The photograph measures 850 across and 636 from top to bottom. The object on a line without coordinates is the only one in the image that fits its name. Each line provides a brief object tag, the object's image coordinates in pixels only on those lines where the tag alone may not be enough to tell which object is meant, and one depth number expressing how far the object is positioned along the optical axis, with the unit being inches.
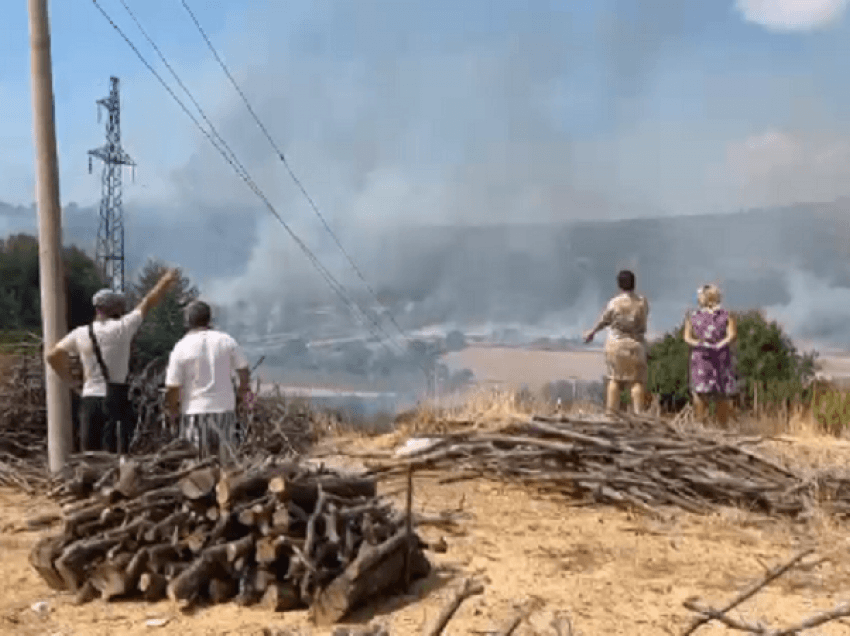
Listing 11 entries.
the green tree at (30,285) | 1004.6
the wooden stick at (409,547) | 237.0
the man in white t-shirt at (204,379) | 283.7
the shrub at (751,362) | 638.5
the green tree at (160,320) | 663.1
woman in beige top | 430.0
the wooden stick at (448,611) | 130.2
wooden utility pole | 361.7
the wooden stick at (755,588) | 143.9
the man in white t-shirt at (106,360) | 322.7
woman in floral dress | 426.0
